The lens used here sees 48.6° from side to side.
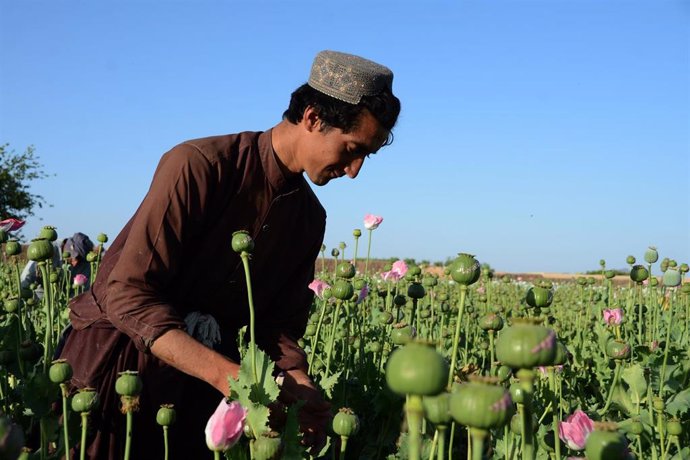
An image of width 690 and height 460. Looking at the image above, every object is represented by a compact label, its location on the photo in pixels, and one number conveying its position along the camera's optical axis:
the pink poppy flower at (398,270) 3.96
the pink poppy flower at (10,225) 2.75
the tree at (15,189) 24.78
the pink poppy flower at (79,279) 4.59
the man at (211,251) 2.03
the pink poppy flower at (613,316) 3.44
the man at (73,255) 5.51
